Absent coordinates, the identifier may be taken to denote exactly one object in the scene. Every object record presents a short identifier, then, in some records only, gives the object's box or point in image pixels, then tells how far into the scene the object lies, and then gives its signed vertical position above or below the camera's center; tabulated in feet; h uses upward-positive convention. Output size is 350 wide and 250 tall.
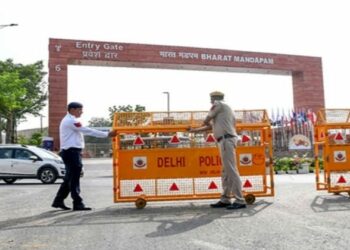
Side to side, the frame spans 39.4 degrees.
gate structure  113.09 +24.96
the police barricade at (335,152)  31.01 +0.50
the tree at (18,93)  120.16 +21.61
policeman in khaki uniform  25.45 +0.95
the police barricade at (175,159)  27.55 +0.26
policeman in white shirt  25.79 +0.57
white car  58.23 +0.21
